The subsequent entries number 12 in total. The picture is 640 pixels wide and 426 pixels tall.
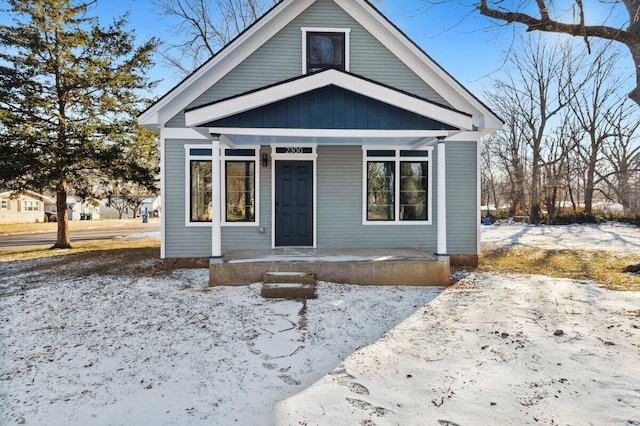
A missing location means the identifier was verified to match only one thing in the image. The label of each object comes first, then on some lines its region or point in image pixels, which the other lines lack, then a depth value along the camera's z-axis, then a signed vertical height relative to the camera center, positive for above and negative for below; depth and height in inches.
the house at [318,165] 320.2 +41.8
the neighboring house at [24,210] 1461.6 +2.3
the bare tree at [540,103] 966.2 +300.5
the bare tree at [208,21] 647.8 +356.7
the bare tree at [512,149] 1059.3 +191.6
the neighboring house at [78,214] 1908.5 -25.4
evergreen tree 435.5 +146.5
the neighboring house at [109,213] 2516.0 -21.7
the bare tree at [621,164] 991.0 +137.1
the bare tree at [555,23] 258.8 +138.7
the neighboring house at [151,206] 2582.4 +29.4
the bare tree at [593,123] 958.8 +242.7
